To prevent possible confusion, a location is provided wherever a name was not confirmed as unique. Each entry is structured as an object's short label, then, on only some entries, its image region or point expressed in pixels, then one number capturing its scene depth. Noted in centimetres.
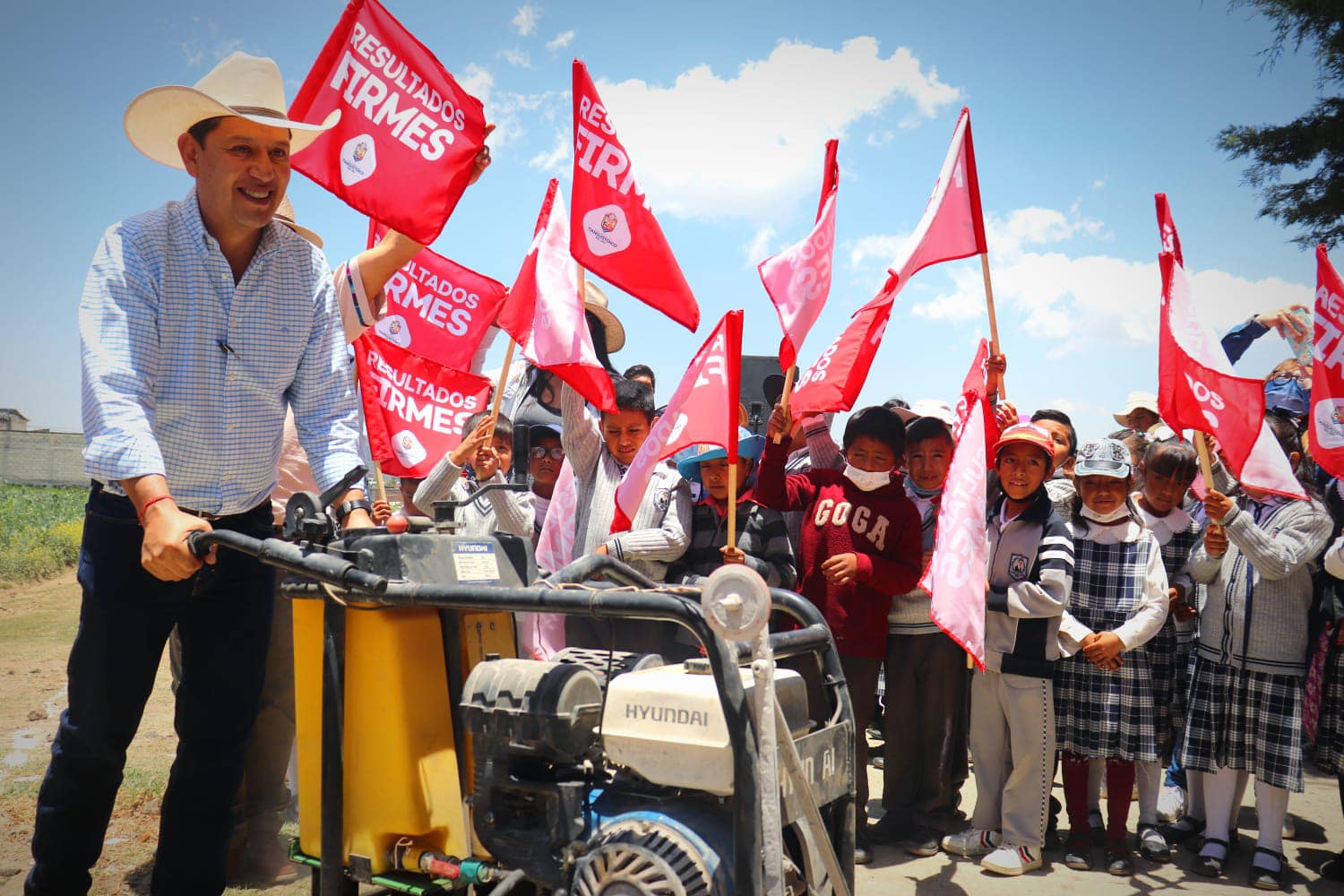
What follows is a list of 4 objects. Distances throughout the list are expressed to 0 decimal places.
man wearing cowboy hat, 258
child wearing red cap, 449
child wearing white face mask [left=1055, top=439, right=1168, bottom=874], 452
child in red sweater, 461
